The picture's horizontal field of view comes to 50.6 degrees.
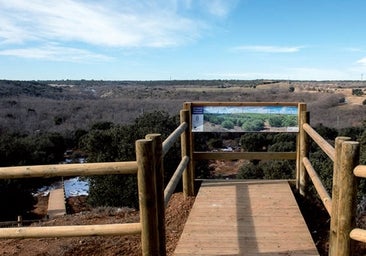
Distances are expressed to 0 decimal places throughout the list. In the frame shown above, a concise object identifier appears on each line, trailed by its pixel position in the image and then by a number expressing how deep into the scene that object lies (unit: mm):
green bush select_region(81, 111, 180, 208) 15781
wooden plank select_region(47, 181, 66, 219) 17734
